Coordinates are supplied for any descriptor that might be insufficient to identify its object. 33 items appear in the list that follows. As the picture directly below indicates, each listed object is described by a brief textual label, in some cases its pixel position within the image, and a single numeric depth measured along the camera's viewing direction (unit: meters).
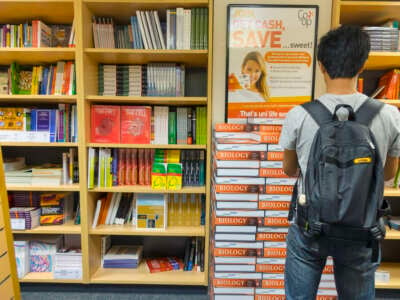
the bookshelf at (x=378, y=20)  1.76
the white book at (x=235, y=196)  1.68
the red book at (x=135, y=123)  1.96
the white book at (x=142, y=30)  1.85
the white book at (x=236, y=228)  1.70
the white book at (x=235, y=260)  1.72
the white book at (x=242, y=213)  1.69
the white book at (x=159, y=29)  1.85
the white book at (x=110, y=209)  2.08
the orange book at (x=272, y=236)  1.70
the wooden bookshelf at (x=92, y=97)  1.80
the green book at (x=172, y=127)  1.98
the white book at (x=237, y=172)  1.67
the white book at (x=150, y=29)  1.85
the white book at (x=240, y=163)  1.66
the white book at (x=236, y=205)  1.69
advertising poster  1.84
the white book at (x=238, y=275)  1.72
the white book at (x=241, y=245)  1.71
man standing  0.96
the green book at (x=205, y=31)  1.83
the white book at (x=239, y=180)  1.67
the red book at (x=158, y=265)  2.10
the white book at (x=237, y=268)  1.72
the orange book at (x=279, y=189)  1.68
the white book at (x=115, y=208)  2.09
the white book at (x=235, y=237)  1.70
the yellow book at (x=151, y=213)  1.99
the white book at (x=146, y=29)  1.85
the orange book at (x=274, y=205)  1.68
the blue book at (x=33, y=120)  1.99
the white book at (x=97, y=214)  2.02
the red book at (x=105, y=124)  1.96
